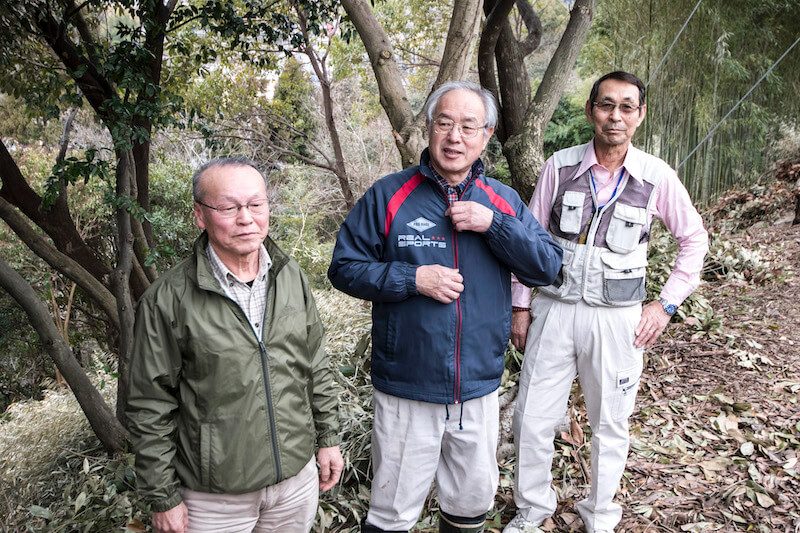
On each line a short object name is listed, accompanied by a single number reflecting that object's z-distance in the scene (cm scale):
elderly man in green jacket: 136
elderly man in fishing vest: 208
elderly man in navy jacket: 173
